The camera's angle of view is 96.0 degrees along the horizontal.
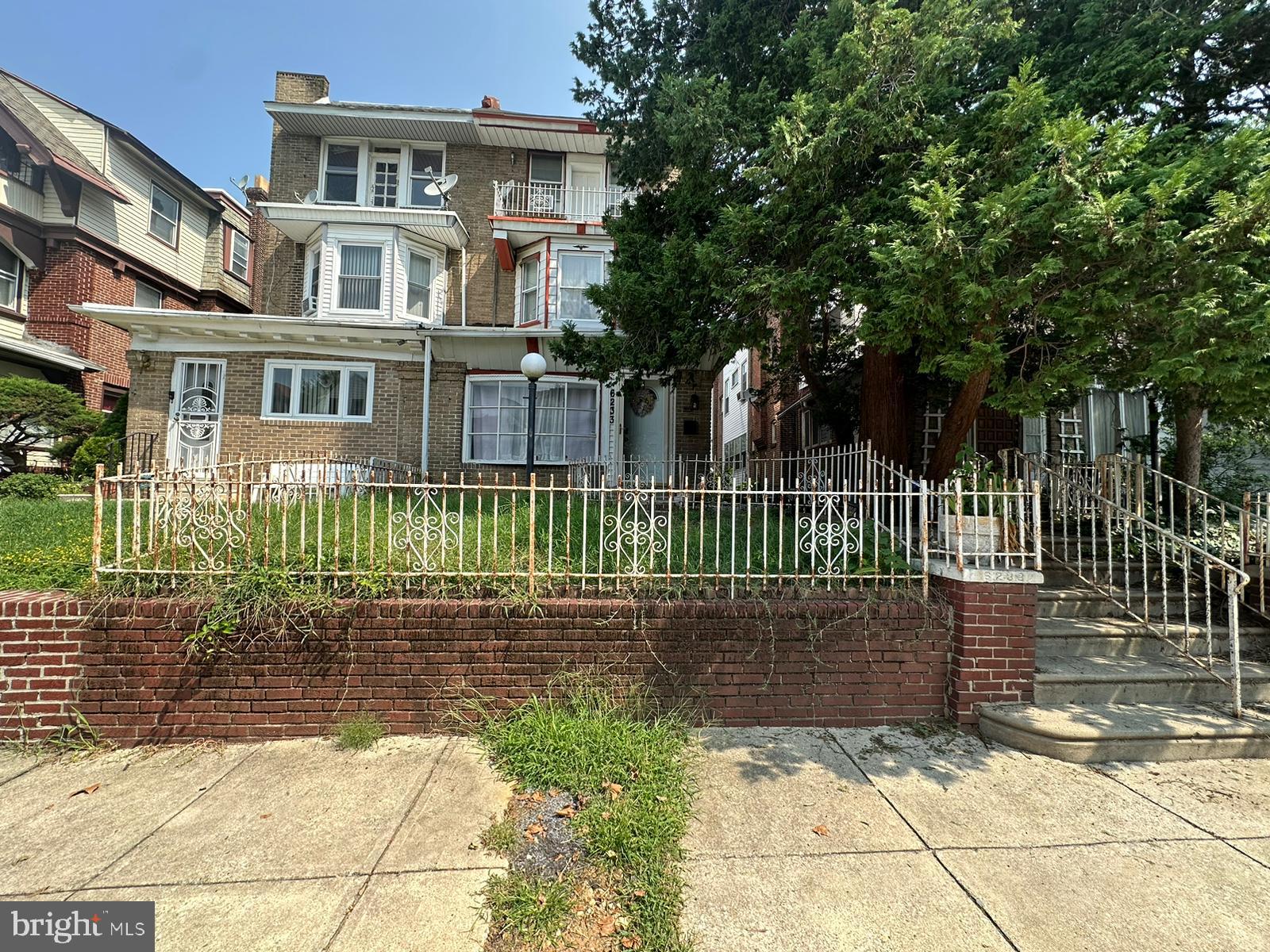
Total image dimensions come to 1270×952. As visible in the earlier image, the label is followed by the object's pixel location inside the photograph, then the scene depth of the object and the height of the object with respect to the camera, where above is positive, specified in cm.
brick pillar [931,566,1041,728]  433 -101
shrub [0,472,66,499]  966 +8
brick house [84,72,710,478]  1185 +438
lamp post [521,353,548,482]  820 +189
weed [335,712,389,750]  401 -166
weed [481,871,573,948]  242 -180
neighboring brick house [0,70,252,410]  1473 +705
